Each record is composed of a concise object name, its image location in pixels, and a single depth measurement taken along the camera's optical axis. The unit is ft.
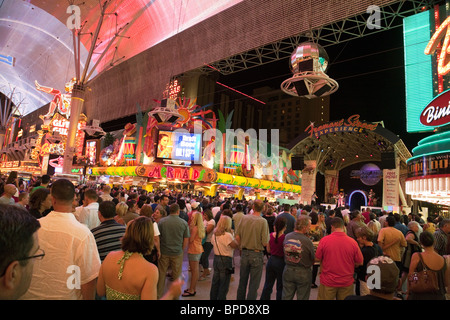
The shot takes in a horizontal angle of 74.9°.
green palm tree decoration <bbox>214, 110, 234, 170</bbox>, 101.60
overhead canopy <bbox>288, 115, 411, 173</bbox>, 65.87
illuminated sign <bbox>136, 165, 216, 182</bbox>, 92.53
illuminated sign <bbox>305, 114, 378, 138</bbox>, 65.73
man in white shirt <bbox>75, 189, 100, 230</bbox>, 15.87
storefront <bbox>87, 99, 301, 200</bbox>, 94.17
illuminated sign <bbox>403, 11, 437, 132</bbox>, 51.51
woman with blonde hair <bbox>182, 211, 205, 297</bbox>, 20.43
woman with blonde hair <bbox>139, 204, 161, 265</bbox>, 15.58
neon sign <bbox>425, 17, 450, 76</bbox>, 38.50
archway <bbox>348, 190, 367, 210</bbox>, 97.74
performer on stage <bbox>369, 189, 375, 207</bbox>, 92.73
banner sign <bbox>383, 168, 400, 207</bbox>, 64.90
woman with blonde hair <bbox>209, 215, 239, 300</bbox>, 17.04
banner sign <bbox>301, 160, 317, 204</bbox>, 79.97
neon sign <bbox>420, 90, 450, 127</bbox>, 35.97
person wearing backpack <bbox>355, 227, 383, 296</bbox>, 16.18
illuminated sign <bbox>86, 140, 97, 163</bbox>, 117.60
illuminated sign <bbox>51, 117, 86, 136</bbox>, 121.08
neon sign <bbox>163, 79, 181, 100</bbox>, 94.96
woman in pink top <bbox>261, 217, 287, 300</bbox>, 16.56
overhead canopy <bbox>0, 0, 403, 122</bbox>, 56.13
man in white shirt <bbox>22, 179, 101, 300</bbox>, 7.74
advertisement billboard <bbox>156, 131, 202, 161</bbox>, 94.48
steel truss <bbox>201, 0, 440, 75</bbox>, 49.14
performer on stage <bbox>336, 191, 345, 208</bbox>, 85.62
